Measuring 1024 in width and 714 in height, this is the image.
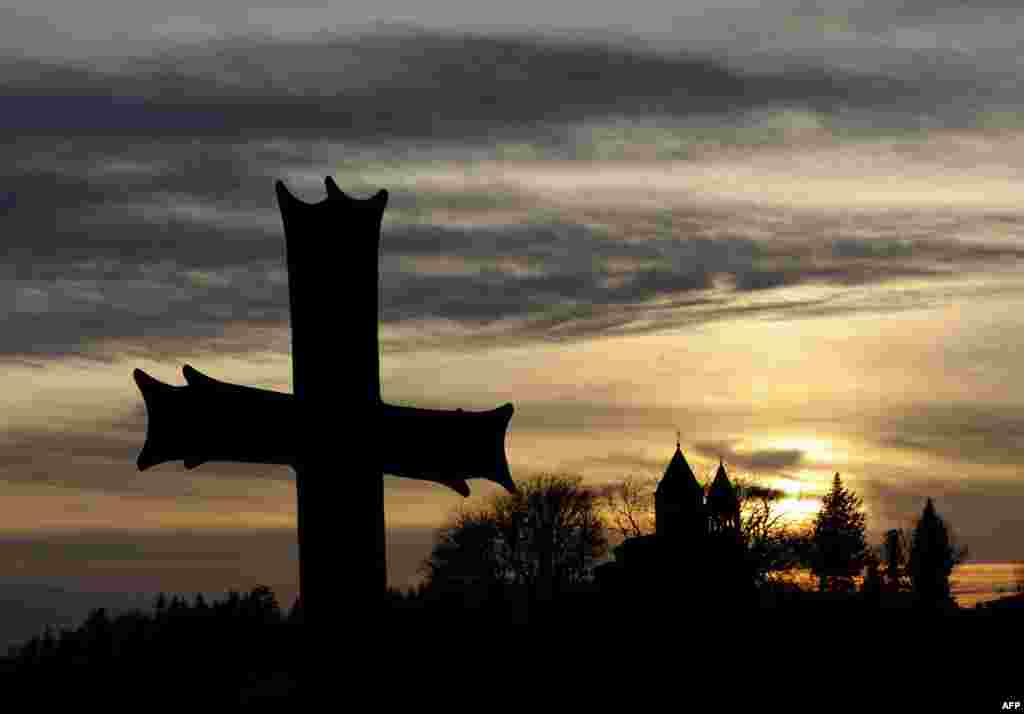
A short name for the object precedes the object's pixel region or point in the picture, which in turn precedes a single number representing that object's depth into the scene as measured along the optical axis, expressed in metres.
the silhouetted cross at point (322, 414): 10.90
